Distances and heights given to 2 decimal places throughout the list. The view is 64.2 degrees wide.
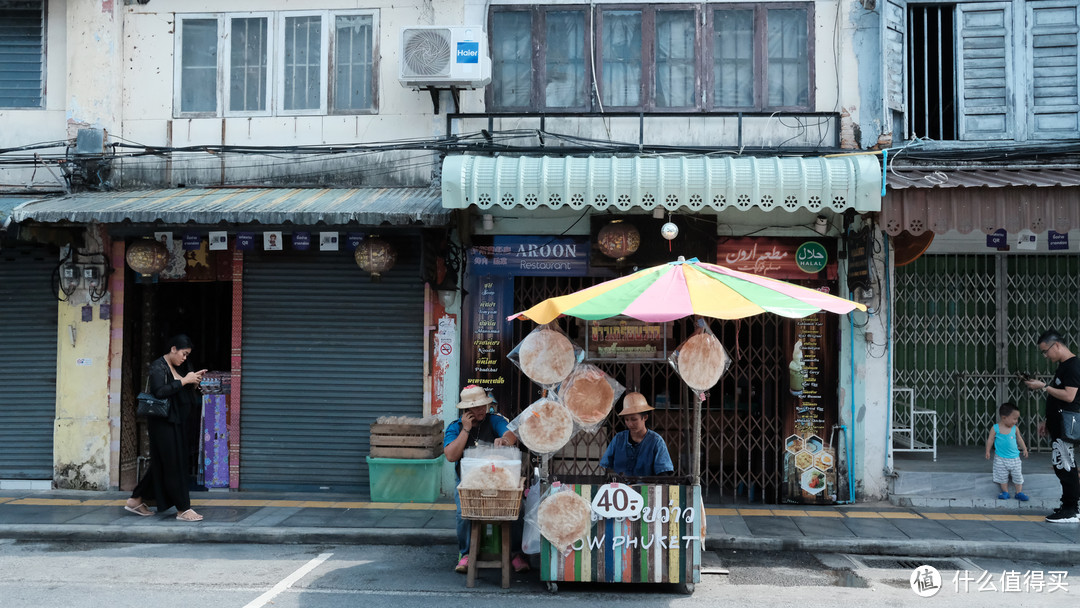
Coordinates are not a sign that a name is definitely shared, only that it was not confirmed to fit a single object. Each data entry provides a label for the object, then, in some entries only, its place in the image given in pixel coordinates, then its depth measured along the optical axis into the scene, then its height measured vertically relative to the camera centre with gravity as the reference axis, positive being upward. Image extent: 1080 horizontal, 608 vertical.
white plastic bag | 7.20 -1.67
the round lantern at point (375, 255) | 10.23 +0.86
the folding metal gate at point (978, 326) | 11.88 +0.05
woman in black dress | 8.96 -1.16
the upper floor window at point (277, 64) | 10.93 +3.37
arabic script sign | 10.33 +0.86
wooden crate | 10.10 -1.34
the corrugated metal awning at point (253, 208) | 9.30 +1.31
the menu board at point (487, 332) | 10.58 -0.05
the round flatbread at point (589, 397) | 6.98 -0.56
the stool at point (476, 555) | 6.88 -1.82
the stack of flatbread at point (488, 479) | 6.79 -1.19
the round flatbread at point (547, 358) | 6.99 -0.24
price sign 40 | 6.74 -1.37
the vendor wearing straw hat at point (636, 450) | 7.06 -1.01
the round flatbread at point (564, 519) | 6.70 -1.48
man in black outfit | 8.98 -0.84
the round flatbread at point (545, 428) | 6.85 -0.80
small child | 9.62 -1.32
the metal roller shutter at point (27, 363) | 11.02 -0.47
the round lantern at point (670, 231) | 8.04 +0.91
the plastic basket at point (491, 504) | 6.81 -1.40
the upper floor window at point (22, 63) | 11.22 +3.42
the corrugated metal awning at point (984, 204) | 8.95 +1.31
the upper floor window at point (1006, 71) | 10.30 +3.11
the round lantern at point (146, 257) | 10.38 +0.85
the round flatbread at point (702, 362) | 6.80 -0.27
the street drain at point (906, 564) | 7.70 -2.14
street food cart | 6.71 -1.55
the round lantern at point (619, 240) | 10.20 +1.05
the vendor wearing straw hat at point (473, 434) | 7.17 -0.90
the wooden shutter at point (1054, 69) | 10.27 +3.13
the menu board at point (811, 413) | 10.16 -1.01
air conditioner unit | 10.00 +3.16
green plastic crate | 10.10 -1.81
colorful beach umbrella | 6.17 +0.23
